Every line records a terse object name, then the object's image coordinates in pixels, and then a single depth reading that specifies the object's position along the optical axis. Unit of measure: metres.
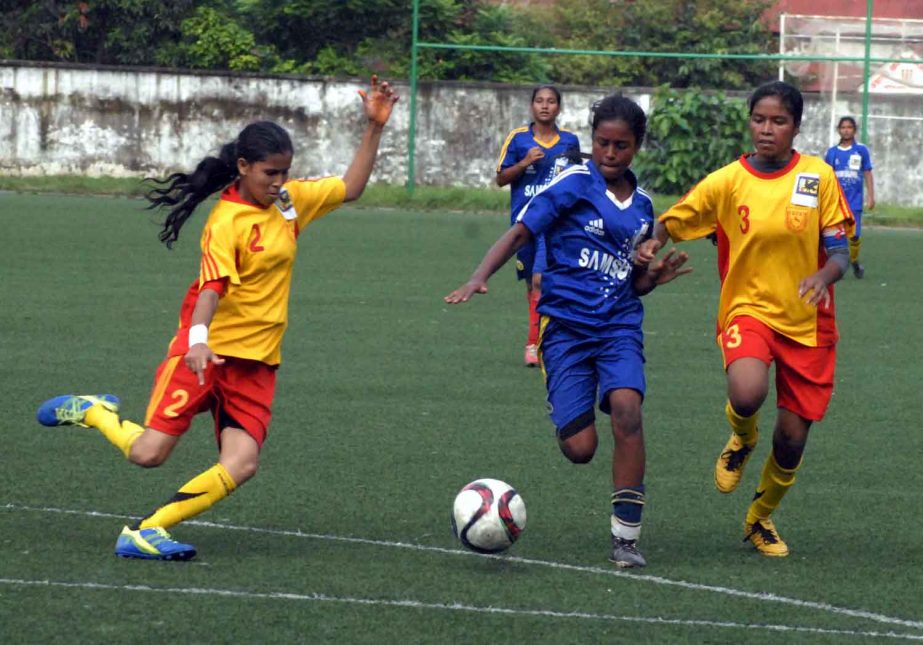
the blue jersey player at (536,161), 21.11
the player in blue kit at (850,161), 34.53
